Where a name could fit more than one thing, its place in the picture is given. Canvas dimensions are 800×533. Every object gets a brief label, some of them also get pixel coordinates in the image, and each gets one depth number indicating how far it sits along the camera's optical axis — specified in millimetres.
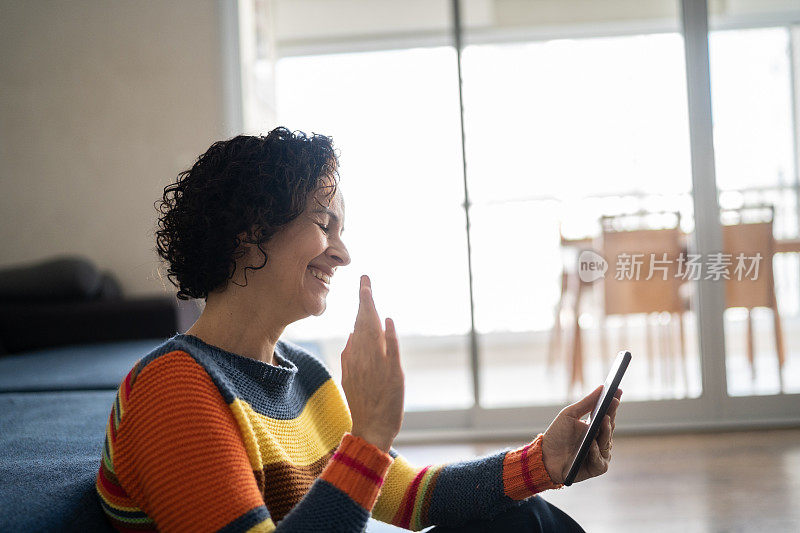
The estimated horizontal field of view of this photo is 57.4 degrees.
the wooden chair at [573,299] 3674
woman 796
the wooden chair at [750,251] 3303
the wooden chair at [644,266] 3422
